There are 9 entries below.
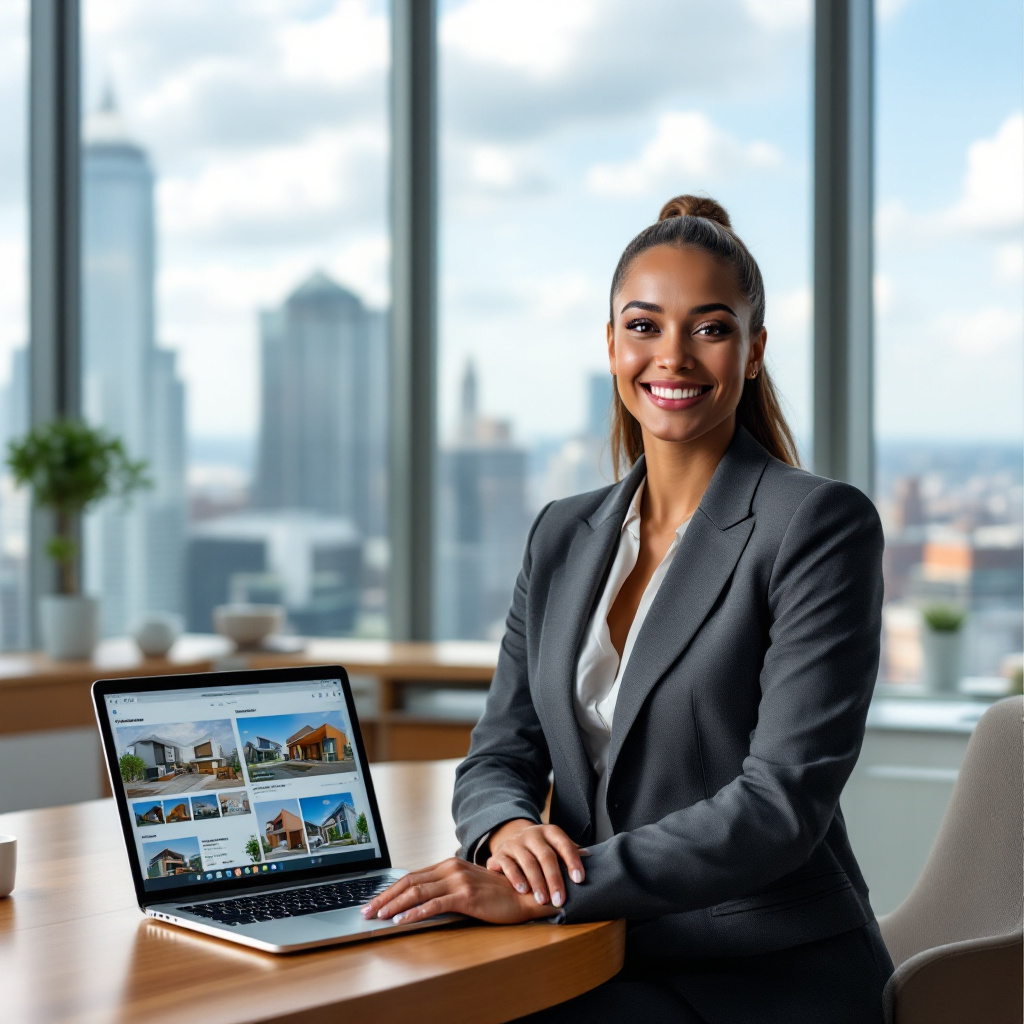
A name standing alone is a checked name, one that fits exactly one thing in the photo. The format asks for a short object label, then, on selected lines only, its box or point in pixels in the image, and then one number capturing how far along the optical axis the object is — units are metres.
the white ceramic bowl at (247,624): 3.97
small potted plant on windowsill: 3.84
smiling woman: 1.48
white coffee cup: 1.55
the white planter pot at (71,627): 3.82
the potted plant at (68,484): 3.83
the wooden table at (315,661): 3.55
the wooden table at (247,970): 1.17
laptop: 1.45
